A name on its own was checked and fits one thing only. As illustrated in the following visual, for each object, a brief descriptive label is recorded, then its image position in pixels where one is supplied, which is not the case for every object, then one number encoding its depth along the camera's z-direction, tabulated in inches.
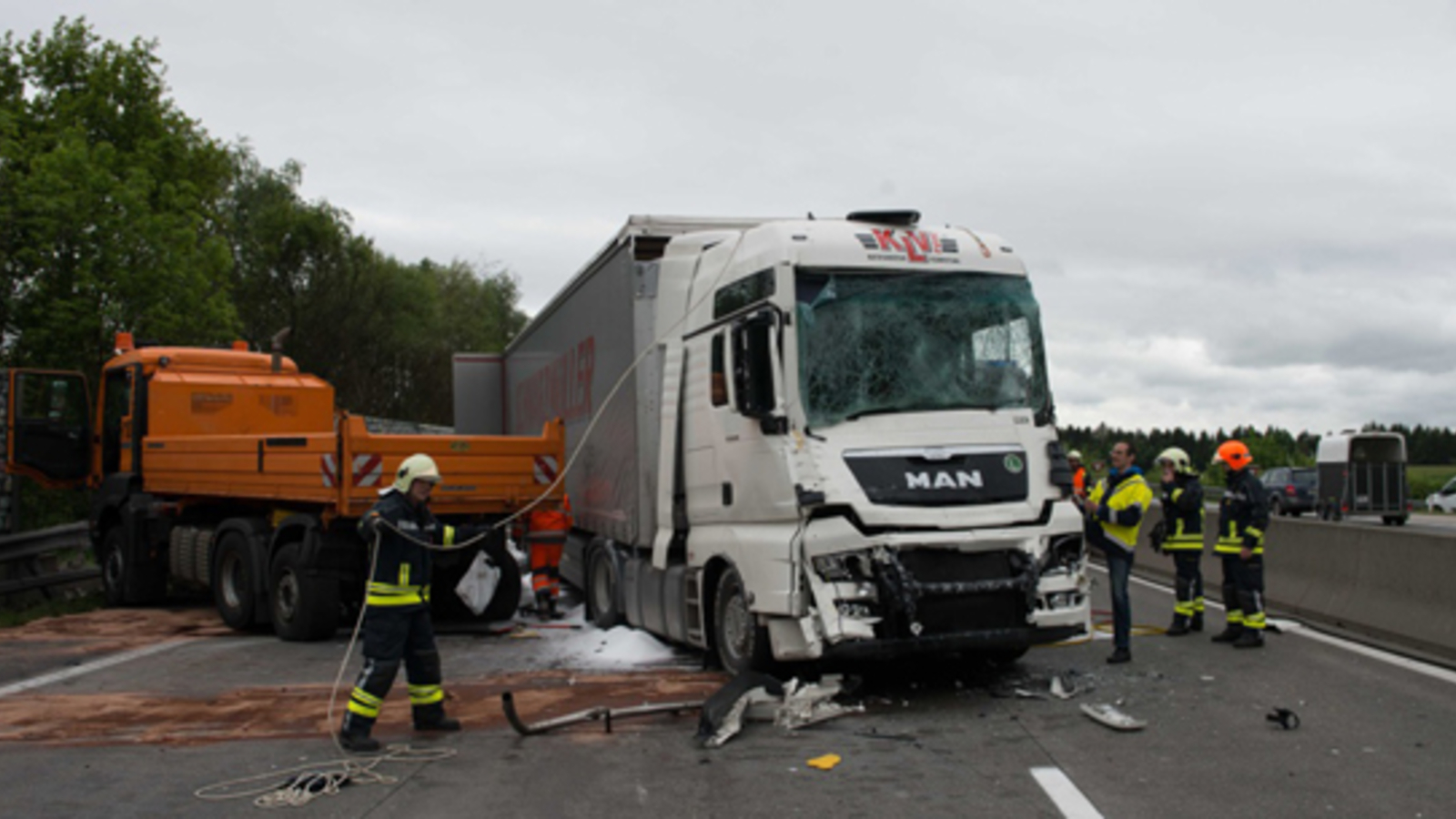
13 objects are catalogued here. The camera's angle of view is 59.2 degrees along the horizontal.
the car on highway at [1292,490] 1498.5
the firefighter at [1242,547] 400.8
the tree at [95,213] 912.3
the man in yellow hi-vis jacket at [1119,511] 395.2
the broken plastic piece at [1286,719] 281.3
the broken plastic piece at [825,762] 254.8
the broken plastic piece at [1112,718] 283.1
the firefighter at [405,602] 286.2
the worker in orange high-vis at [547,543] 464.8
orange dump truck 446.9
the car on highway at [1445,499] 1724.9
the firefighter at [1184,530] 438.3
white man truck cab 308.5
